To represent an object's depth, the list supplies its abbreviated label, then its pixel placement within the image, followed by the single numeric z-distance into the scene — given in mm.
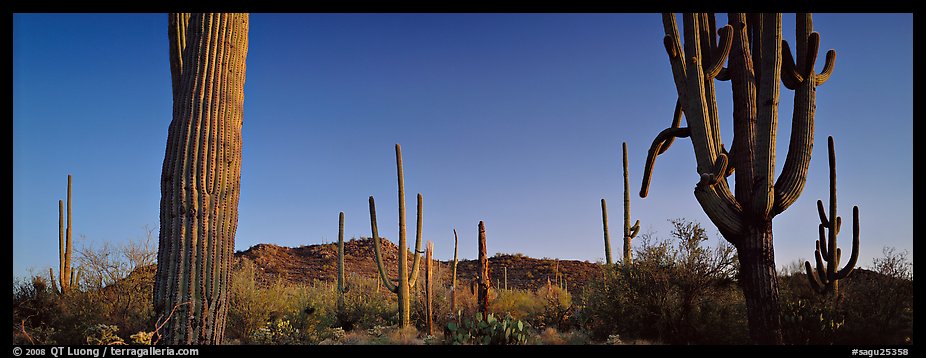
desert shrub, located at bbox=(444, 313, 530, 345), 9867
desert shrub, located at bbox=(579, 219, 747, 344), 11180
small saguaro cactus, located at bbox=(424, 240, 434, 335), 13453
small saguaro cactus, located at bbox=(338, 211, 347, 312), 15748
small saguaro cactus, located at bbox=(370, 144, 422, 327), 13797
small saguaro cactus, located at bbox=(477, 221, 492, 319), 10977
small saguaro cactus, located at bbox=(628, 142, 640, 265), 16094
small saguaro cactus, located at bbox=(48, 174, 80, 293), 14727
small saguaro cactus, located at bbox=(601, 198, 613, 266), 16514
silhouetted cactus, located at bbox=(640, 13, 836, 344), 9406
